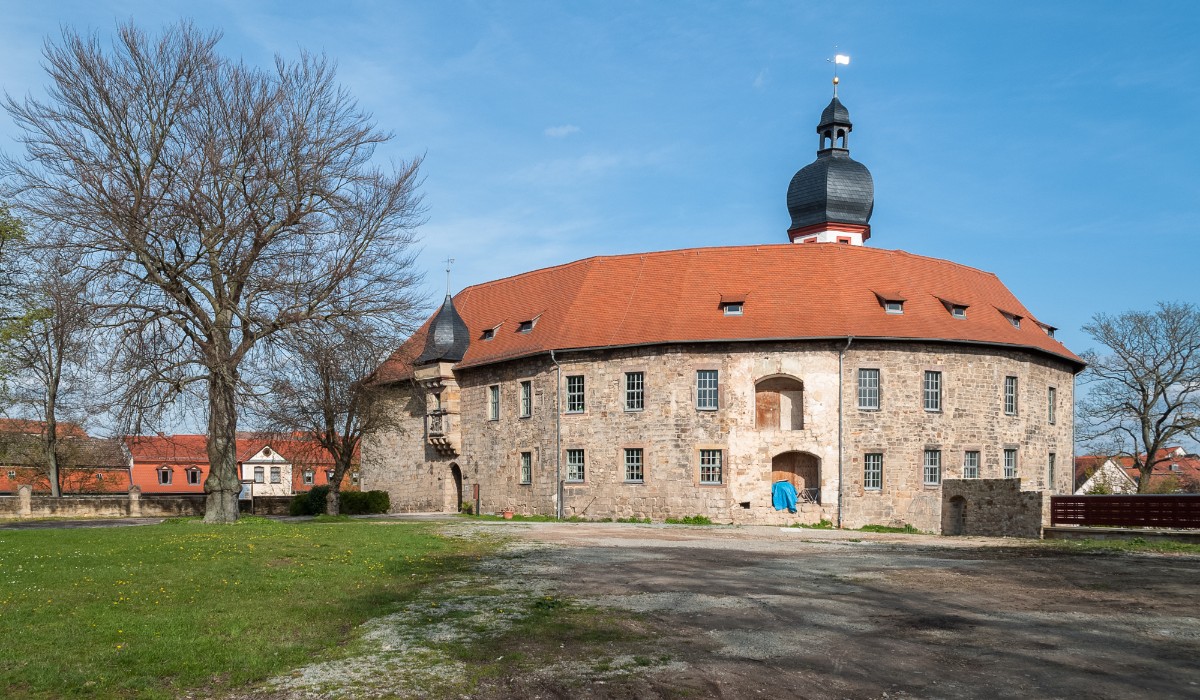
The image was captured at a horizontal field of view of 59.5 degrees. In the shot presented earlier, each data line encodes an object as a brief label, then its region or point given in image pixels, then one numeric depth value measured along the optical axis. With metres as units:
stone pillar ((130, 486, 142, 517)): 37.41
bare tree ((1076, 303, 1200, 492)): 50.25
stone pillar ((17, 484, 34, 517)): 35.66
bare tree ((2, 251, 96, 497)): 23.08
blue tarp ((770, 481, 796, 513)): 32.53
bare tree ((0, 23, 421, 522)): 23.81
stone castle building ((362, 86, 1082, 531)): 32.78
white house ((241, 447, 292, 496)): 91.44
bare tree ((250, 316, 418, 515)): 25.34
